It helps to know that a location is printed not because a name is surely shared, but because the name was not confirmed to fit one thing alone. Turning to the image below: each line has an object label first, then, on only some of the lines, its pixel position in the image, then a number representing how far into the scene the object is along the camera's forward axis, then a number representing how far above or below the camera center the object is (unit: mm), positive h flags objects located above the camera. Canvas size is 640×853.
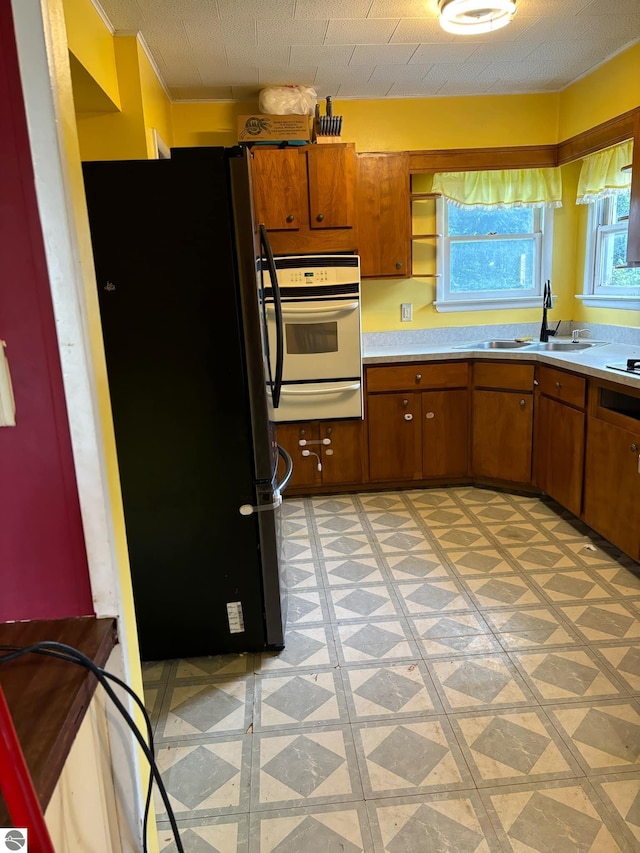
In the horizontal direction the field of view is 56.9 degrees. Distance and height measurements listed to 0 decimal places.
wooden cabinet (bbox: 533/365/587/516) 3055 -831
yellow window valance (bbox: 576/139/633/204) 3451 +621
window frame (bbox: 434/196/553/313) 4094 -20
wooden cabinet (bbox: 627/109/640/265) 2845 +289
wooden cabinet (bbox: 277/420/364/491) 3680 -997
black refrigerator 1843 -326
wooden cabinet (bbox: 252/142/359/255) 3480 +559
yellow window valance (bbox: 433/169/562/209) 3936 +615
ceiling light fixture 2426 +1108
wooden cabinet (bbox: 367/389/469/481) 3721 -928
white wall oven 3438 -269
